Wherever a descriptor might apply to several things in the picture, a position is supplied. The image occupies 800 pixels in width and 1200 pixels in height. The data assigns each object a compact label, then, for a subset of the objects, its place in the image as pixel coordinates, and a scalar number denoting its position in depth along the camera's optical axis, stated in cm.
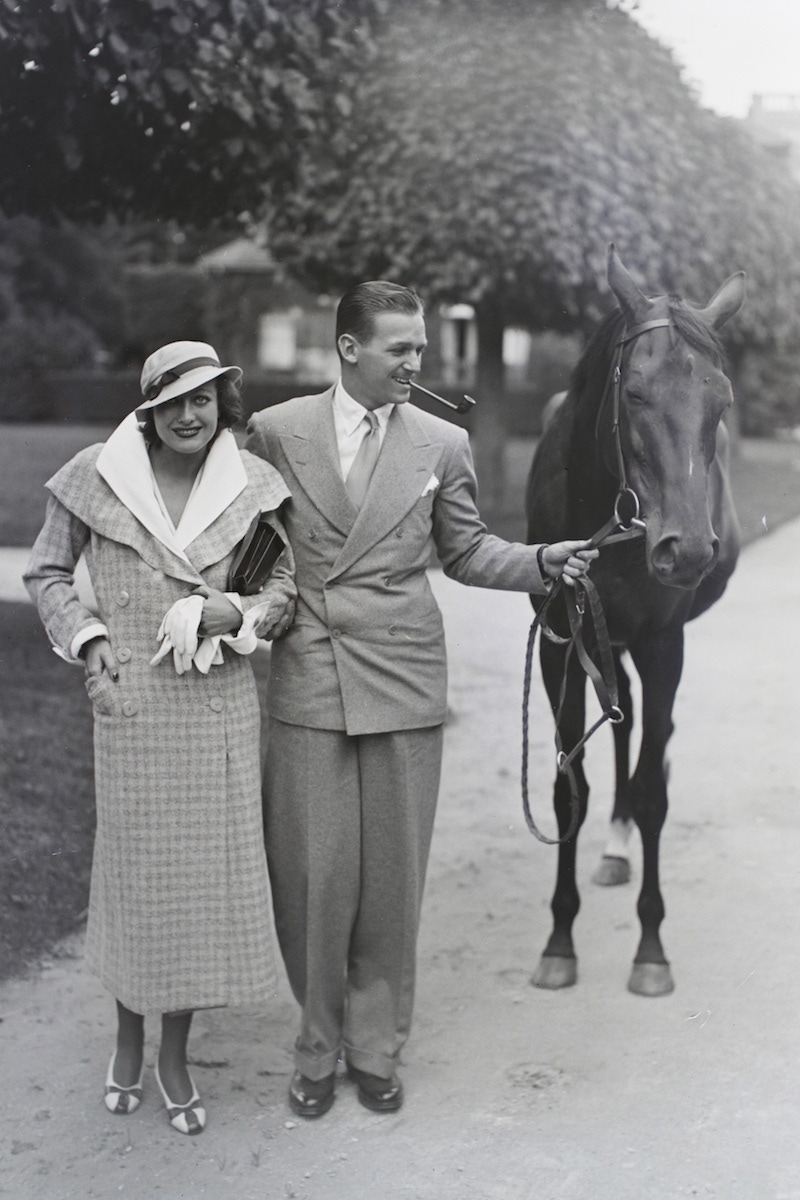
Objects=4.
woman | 279
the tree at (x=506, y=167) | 639
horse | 299
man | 297
